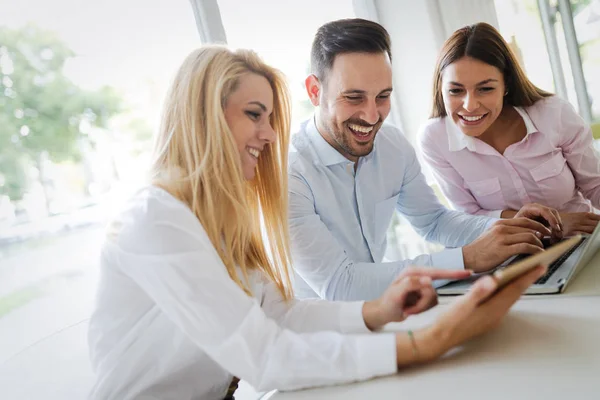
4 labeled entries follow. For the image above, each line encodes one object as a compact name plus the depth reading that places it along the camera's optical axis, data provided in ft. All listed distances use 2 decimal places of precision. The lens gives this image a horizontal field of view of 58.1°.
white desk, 2.20
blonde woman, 2.64
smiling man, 4.67
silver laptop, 3.34
